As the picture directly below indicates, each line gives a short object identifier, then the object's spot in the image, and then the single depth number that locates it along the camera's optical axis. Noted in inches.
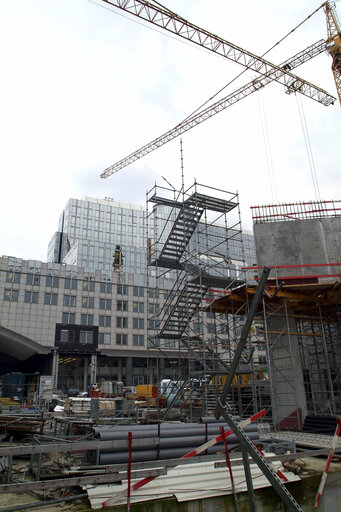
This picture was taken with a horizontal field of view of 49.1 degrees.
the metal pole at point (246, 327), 219.0
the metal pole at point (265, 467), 227.5
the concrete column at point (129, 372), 2459.4
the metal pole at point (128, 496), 261.0
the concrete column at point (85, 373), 2373.3
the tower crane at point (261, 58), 1435.8
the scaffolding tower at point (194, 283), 739.4
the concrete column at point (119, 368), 2532.0
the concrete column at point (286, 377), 701.9
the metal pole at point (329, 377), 689.6
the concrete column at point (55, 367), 2247.5
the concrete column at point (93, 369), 2363.2
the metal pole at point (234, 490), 305.8
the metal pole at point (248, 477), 229.9
